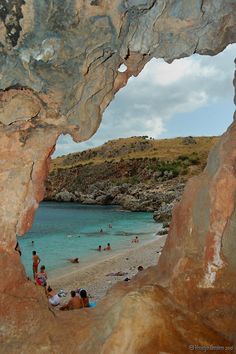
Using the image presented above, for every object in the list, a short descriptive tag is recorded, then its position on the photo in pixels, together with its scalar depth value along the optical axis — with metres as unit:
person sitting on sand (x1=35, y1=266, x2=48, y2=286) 20.20
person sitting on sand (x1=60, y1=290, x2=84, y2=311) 14.70
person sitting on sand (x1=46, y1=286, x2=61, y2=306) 16.25
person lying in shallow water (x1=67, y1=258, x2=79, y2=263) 33.21
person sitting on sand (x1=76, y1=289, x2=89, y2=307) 14.79
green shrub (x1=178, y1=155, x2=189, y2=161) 88.44
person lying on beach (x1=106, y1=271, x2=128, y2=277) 26.55
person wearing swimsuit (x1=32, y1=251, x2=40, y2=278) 22.09
